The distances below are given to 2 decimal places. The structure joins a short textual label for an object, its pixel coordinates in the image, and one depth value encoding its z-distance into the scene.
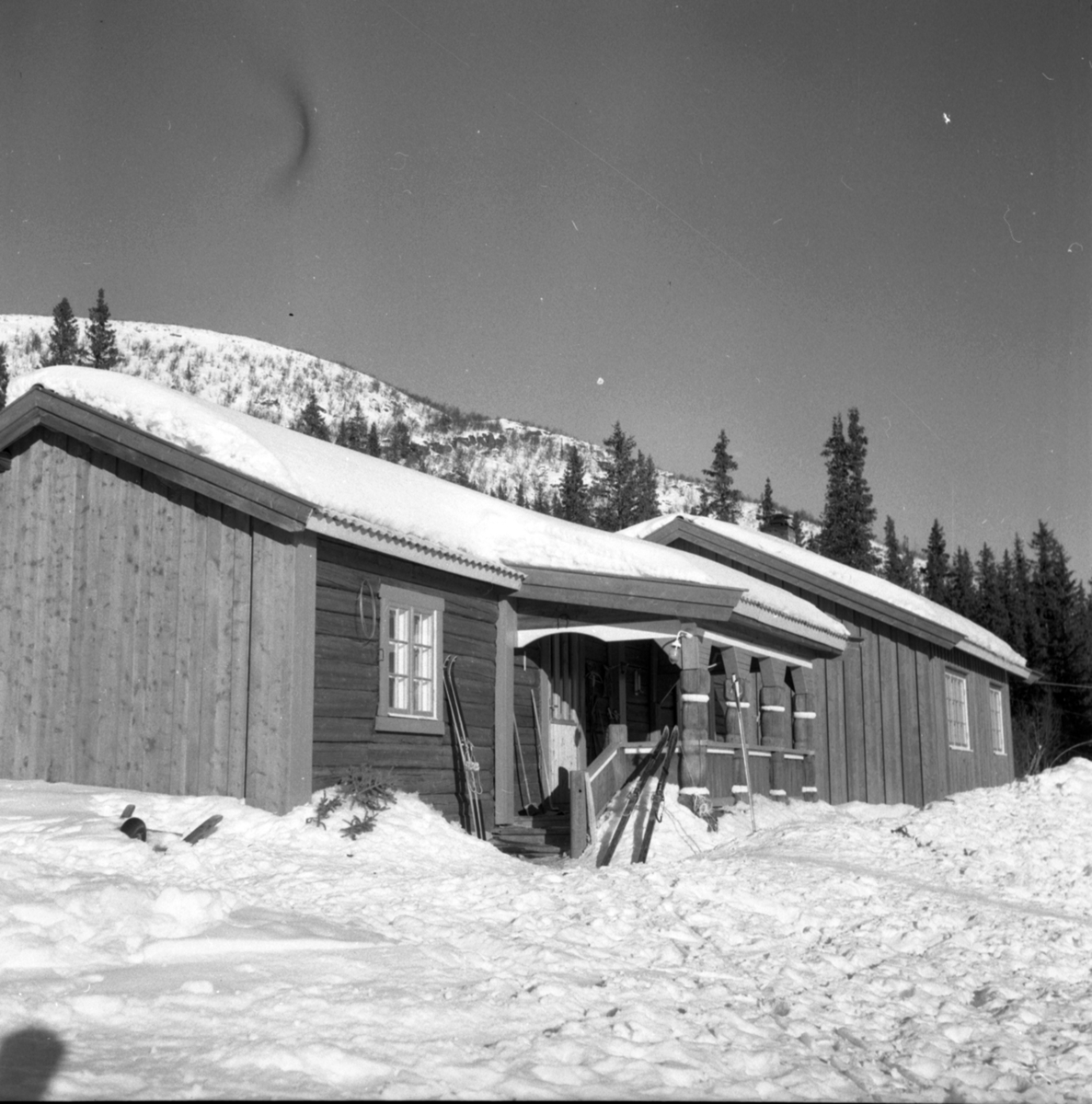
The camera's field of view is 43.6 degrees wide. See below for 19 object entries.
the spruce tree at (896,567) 65.81
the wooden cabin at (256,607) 11.24
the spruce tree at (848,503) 62.19
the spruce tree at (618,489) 61.53
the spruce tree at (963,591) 55.72
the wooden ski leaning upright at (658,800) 12.09
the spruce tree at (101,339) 49.47
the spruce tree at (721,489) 68.62
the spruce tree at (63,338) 50.75
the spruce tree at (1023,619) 49.34
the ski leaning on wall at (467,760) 12.88
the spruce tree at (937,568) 63.38
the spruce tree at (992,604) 51.56
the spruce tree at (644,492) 62.41
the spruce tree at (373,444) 63.03
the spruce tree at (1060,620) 48.16
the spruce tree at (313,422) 61.53
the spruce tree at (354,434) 63.66
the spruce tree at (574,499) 59.81
